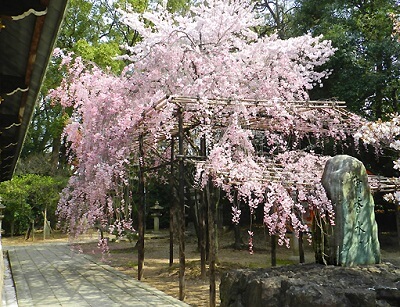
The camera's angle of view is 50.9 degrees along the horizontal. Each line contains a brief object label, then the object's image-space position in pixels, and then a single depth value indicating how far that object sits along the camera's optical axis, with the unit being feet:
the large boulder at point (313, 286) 13.53
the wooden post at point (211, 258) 20.93
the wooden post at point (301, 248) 28.94
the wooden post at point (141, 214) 29.94
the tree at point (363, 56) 45.70
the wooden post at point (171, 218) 34.41
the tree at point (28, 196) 65.82
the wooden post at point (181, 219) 23.33
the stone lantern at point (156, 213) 75.46
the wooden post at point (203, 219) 28.53
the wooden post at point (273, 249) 28.17
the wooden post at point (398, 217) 39.47
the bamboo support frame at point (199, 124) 23.62
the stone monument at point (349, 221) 18.33
